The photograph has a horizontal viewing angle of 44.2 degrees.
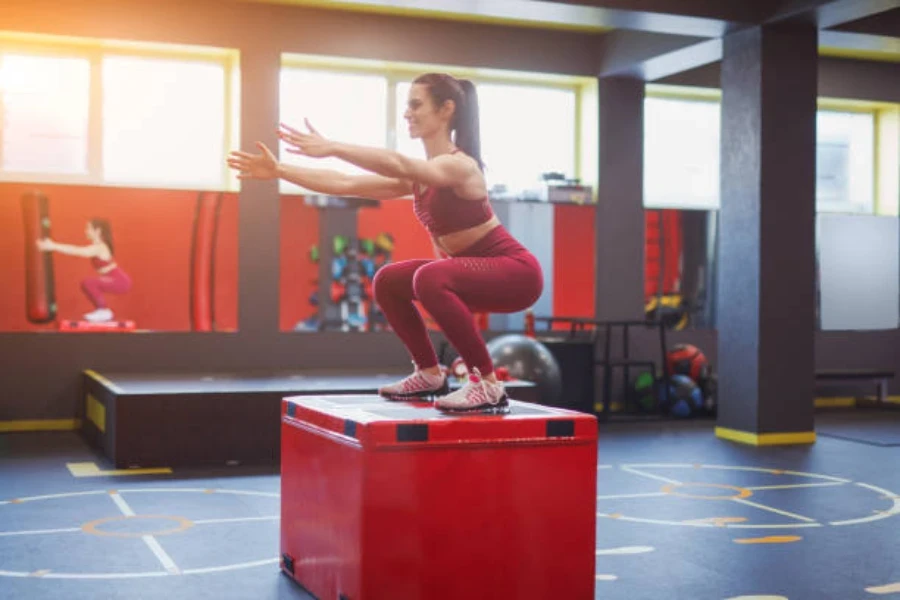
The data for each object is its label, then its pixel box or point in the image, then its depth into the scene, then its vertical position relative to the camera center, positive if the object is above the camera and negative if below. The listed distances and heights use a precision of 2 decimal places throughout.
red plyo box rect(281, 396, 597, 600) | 3.14 -0.66
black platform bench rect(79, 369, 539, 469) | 6.23 -0.83
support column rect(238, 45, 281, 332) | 8.41 +0.48
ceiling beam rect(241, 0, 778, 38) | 7.23 +1.79
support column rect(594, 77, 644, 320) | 9.54 +0.70
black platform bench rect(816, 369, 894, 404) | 9.59 -0.79
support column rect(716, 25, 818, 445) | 7.59 +0.31
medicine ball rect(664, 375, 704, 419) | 9.05 -0.96
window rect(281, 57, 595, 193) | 8.88 +1.37
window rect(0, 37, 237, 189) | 8.08 +1.22
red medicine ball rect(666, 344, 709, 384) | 9.25 -0.68
